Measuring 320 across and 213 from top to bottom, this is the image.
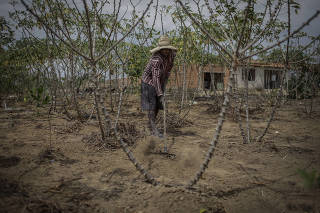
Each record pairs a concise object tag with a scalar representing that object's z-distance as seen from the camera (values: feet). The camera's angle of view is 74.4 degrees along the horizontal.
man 11.07
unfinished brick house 70.10
